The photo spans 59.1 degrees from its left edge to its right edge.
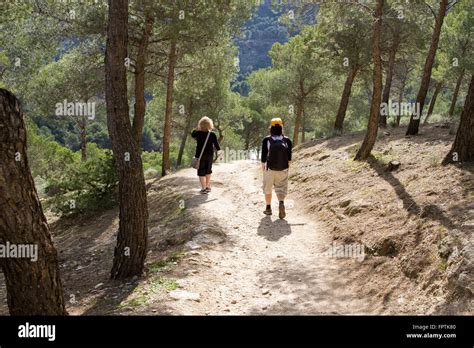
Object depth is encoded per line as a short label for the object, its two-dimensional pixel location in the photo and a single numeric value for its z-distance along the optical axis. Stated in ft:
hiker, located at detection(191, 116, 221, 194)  39.17
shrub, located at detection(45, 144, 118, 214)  47.70
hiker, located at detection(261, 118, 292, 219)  32.53
